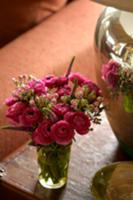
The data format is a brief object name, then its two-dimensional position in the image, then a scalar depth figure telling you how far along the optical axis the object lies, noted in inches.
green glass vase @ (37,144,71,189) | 51.5
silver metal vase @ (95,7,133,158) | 52.5
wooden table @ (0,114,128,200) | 54.4
